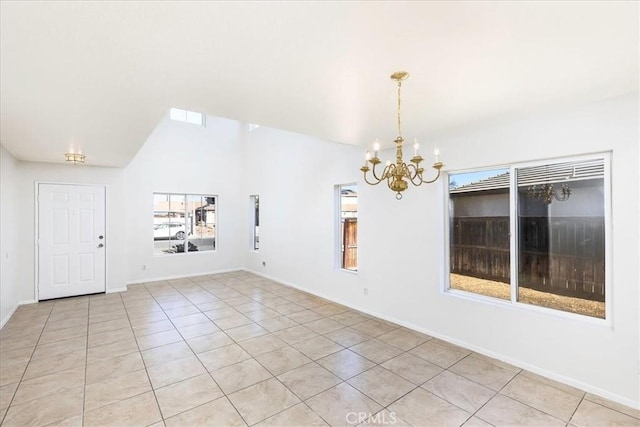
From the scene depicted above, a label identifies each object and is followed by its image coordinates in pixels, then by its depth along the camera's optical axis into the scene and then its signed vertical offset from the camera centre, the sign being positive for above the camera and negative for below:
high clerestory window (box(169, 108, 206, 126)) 7.49 +2.48
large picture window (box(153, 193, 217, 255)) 7.00 -0.18
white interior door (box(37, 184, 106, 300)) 5.30 -0.44
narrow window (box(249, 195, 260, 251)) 7.71 -0.16
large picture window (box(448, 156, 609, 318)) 2.77 -0.21
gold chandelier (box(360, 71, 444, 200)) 2.23 +0.35
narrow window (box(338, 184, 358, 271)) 5.19 -0.29
